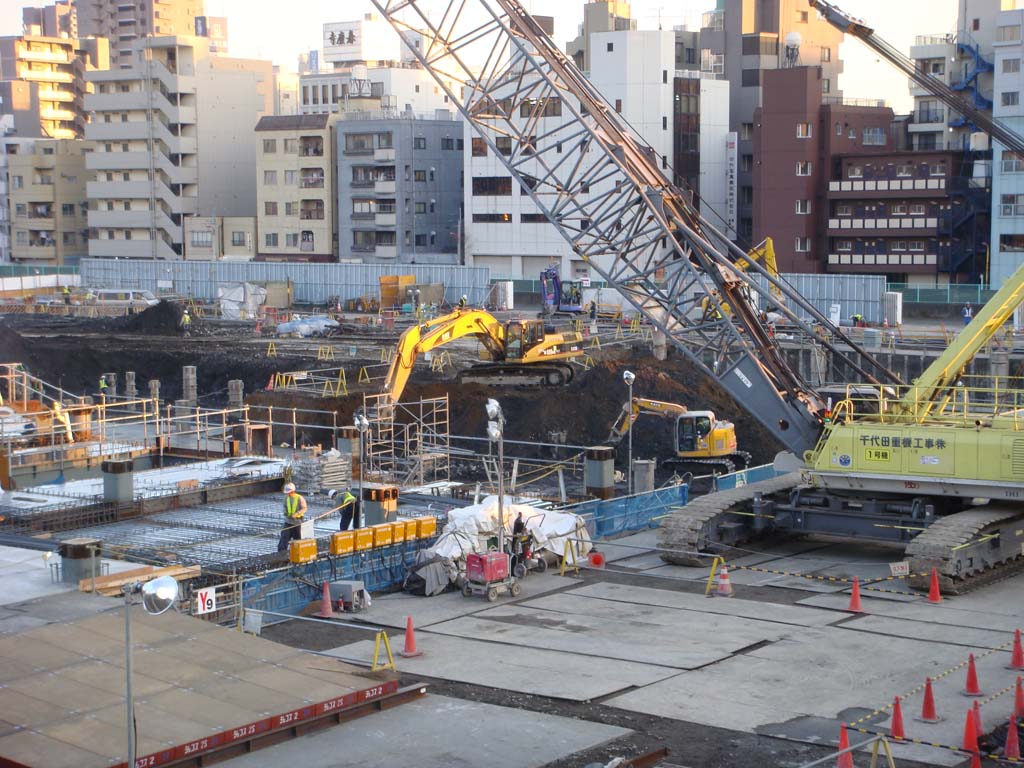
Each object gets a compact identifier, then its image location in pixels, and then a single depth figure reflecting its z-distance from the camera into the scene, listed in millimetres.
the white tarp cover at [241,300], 75750
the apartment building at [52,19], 182000
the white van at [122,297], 81500
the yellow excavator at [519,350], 43875
